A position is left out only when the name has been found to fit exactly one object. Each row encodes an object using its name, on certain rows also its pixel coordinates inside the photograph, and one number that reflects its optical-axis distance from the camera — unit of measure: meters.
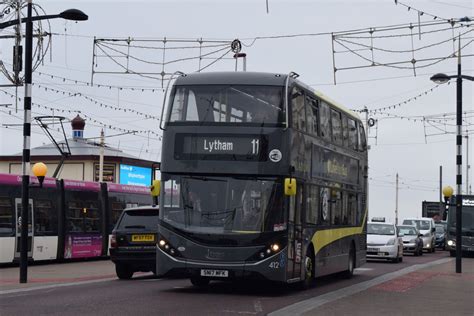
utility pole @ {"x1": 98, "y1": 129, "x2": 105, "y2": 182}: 49.27
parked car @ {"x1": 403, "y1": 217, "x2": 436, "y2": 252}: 49.56
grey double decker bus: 16.25
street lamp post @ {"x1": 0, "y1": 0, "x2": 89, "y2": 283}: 19.53
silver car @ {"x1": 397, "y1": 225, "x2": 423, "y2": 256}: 43.62
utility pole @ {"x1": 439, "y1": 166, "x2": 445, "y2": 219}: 88.41
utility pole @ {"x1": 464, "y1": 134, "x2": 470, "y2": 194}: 82.38
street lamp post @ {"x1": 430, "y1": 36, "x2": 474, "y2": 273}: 27.53
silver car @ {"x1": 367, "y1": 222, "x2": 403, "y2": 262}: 33.69
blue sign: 56.59
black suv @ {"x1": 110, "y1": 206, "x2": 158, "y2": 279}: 21.03
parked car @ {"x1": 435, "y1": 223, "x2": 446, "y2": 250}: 59.09
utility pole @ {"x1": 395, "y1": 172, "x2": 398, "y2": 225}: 100.59
